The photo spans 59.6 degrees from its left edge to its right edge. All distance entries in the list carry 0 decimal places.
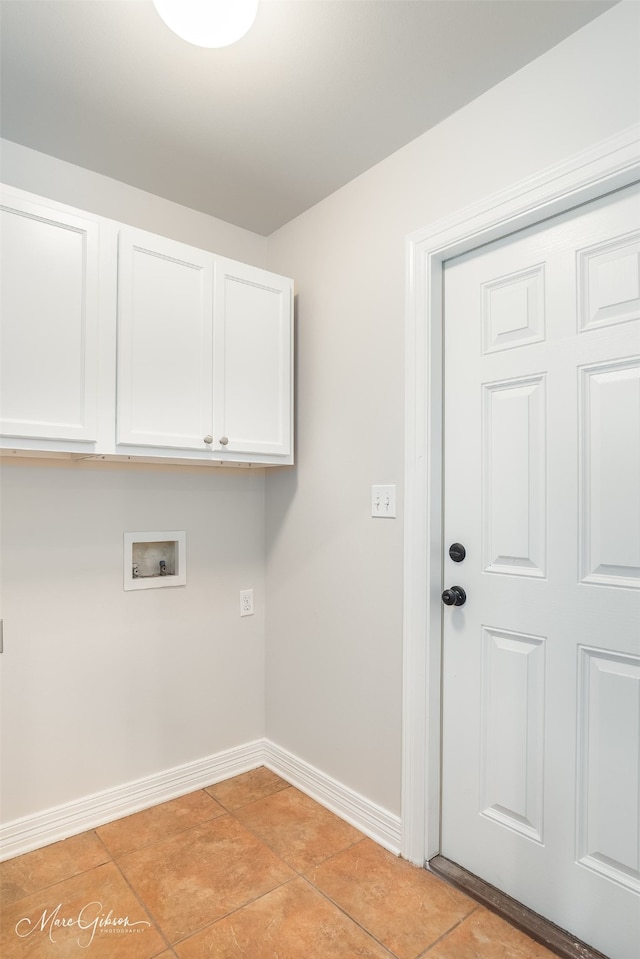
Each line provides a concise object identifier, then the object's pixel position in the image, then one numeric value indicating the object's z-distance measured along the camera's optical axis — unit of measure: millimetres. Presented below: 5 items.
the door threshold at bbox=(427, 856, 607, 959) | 1436
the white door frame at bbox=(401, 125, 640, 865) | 1799
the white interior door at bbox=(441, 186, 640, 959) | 1411
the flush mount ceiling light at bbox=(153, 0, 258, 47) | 1269
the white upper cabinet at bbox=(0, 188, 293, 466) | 1653
